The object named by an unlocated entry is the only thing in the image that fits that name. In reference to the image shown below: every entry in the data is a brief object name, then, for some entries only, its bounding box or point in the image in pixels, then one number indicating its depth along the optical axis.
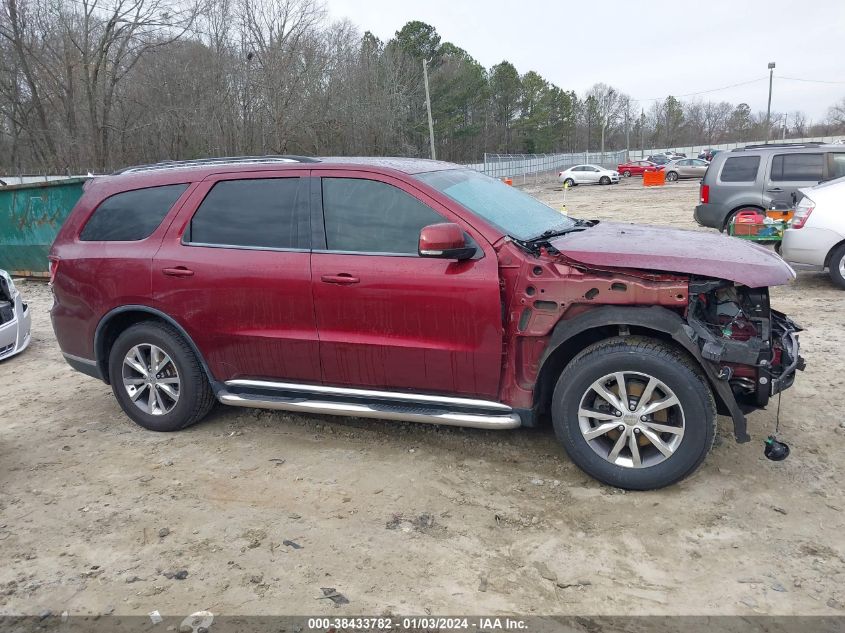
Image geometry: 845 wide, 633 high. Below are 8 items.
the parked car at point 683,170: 39.03
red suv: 3.35
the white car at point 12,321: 6.71
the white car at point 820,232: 7.78
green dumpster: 10.52
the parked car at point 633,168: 45.50
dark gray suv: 11.03
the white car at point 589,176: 39.91
